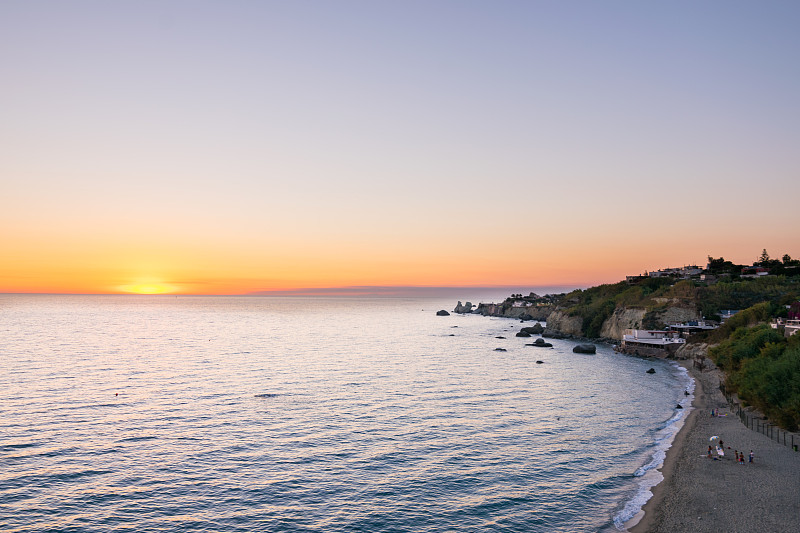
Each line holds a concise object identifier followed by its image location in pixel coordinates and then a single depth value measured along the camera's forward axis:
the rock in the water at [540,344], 160.88
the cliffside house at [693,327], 148.84
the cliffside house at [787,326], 90.86
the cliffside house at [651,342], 141.70
